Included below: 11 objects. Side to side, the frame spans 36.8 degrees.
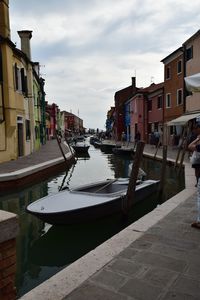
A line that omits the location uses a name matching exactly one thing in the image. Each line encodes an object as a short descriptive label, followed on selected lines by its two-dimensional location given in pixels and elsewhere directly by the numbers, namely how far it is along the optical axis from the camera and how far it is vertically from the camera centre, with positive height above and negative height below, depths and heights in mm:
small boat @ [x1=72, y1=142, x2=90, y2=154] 29122 -1505
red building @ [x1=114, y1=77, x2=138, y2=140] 48594 +4418
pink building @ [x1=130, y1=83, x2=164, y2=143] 30062 +2380
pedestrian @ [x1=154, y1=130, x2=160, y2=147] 28067 -373
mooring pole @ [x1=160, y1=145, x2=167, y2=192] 9828 -1438
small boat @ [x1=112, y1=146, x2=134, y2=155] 25091 -1522
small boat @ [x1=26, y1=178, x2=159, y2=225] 6285 -1590
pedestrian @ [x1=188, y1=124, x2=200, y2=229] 4876 -595
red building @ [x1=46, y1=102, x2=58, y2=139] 65625 +3338
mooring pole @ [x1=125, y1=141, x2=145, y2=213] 7175 -983
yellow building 14641 +1978
